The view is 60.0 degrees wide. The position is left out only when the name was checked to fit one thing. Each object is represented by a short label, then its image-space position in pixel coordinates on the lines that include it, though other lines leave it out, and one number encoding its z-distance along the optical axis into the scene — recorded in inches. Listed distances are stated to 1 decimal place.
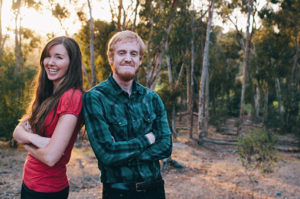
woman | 67.6
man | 69.3
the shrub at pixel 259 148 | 235.9
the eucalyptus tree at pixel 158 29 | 309.9
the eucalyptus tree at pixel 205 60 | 475.6
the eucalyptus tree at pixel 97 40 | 519.8
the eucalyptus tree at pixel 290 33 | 673.0
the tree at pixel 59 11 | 498.3
